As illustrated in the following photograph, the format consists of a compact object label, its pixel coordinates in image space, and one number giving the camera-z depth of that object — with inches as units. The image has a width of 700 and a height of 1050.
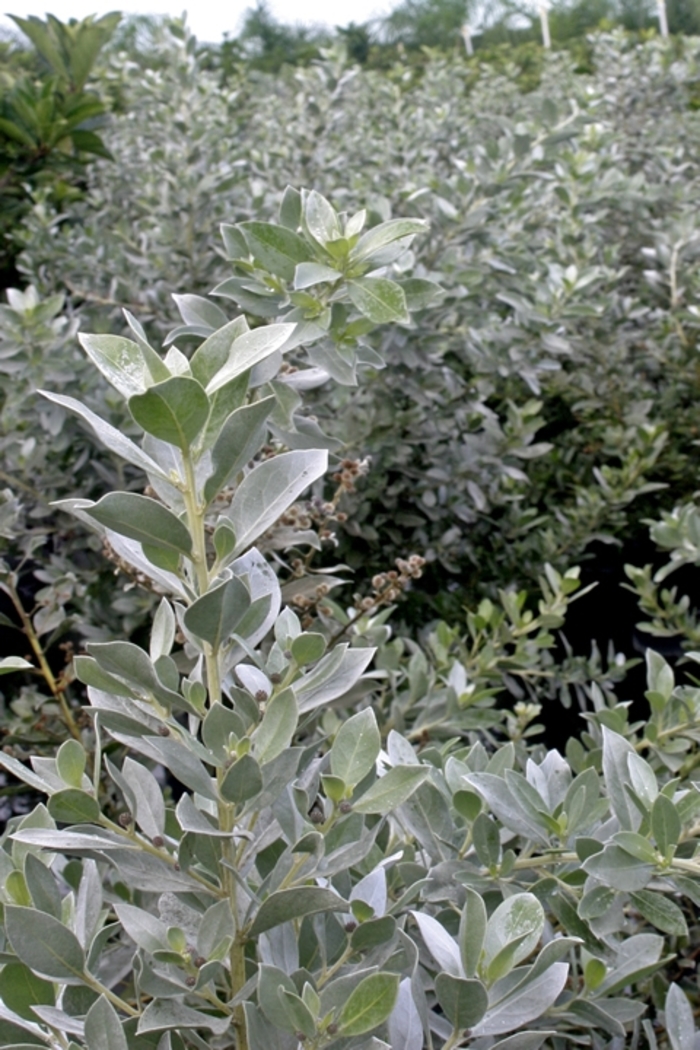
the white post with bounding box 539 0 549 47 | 358.0
